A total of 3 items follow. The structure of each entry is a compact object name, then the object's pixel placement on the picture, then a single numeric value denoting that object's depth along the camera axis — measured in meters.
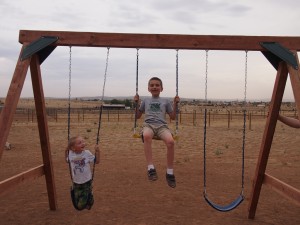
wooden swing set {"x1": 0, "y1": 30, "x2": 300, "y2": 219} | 4.91
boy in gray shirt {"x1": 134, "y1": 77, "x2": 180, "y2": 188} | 5.30
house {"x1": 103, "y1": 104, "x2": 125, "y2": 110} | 72.03
